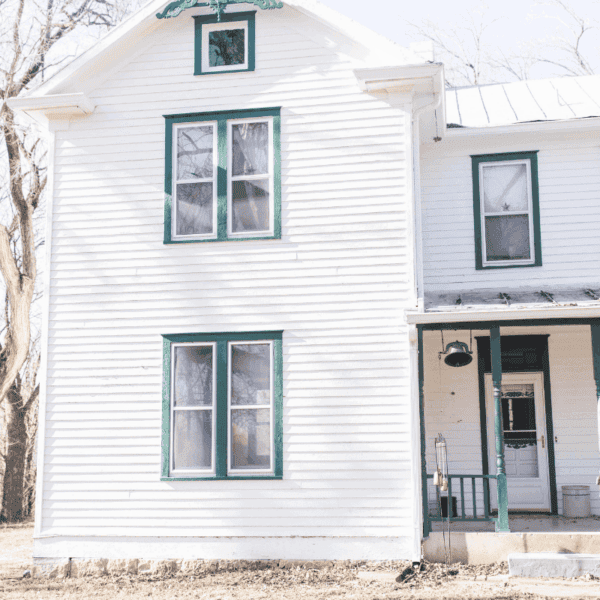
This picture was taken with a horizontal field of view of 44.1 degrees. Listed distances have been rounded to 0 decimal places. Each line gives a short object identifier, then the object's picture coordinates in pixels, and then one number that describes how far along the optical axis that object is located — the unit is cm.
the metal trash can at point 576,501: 1014
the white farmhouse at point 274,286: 889
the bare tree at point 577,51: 2156
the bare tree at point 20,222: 1548
